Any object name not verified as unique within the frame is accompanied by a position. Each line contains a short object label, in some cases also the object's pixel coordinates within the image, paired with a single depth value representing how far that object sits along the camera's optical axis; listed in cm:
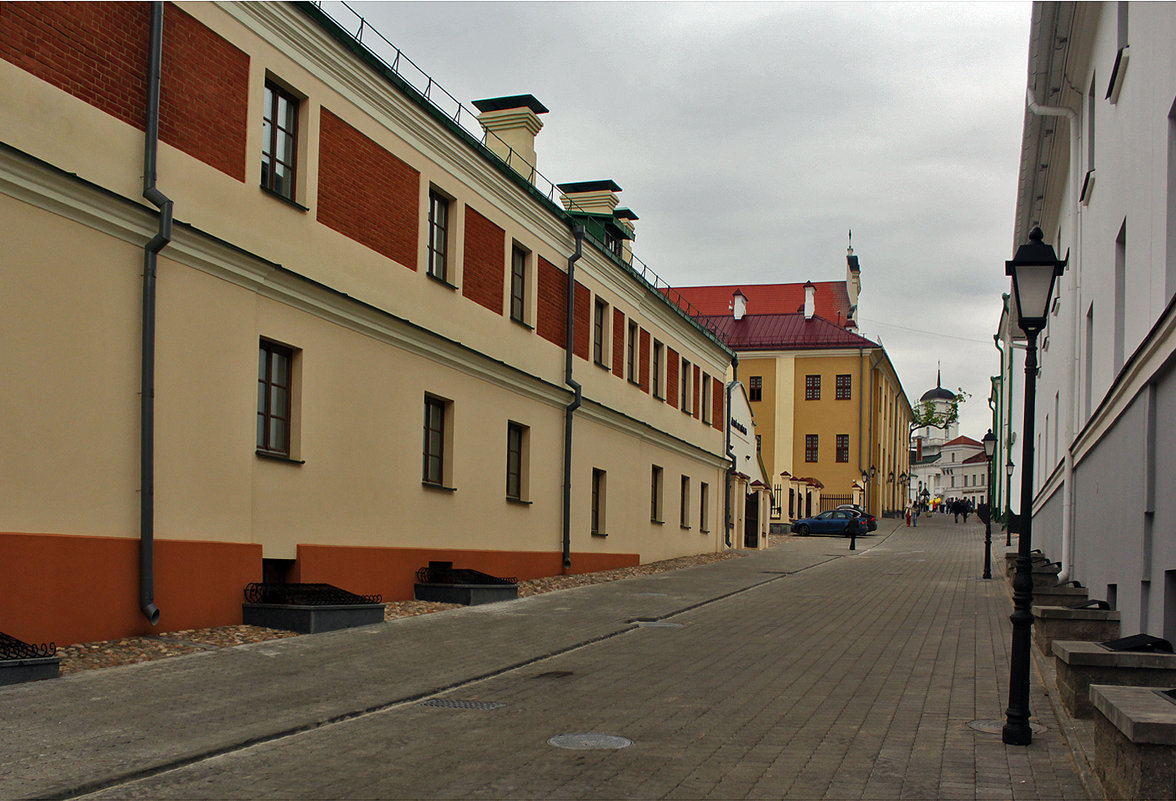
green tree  11144
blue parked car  4825
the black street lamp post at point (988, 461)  2555
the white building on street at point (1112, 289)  799
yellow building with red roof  6122
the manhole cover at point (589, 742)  743
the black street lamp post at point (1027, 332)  781
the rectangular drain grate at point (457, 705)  894
